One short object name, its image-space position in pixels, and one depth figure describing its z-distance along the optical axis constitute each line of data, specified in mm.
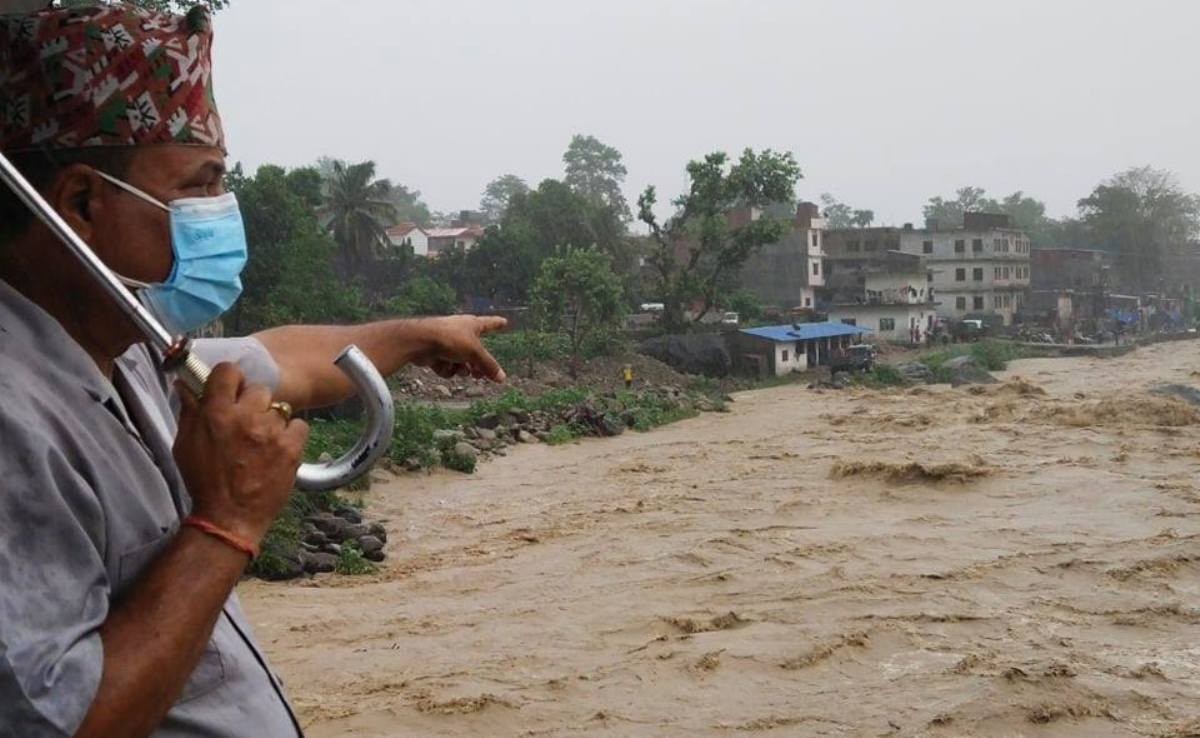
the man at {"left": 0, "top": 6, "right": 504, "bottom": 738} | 1086
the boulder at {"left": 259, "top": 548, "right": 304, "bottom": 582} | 8547
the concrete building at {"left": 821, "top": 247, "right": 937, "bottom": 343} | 37938
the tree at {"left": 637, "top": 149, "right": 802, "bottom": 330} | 29234
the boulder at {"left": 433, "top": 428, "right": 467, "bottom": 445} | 15257
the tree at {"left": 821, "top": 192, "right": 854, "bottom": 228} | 80000
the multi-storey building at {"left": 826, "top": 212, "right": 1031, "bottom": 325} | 43312
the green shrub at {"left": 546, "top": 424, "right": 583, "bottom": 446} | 17875
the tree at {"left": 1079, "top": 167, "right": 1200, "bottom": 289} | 55094
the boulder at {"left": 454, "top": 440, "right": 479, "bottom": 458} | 14883
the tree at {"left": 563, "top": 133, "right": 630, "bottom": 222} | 64125
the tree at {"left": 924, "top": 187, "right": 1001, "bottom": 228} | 83125
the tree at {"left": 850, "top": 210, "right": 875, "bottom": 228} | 64562
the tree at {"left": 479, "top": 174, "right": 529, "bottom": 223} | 80250
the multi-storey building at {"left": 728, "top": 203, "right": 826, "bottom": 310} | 39812
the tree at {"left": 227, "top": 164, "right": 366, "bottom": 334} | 19266
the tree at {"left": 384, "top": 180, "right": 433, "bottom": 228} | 74188
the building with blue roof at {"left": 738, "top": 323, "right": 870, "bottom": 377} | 29281
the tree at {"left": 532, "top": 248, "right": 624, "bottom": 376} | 25250
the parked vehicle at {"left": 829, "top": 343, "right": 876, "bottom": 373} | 28344
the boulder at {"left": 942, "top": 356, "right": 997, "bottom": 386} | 27344
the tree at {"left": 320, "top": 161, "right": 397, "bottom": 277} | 32156
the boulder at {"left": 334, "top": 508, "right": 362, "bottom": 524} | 10491
